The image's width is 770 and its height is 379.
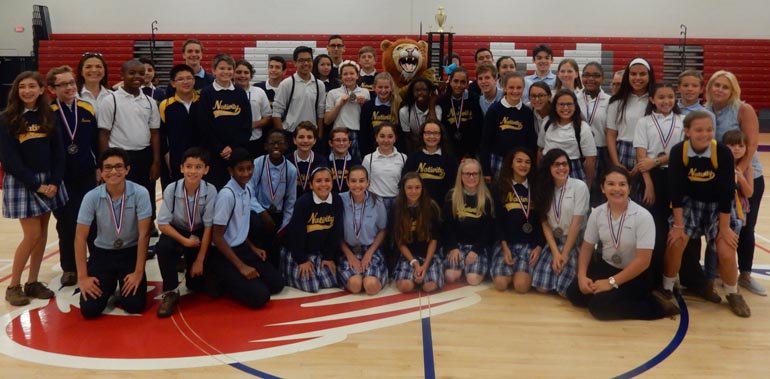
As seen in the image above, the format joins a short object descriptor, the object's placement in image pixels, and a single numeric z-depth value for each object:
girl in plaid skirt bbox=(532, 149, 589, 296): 3.83
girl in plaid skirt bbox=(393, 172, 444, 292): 3.93
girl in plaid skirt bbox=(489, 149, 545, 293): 3.96
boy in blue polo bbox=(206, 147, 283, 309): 3.72
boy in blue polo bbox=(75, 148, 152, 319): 3.50
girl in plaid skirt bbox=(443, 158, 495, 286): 4.03
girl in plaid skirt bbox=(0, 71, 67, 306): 3.57
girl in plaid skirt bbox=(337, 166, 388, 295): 3.94
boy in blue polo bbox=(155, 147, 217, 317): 3.65
